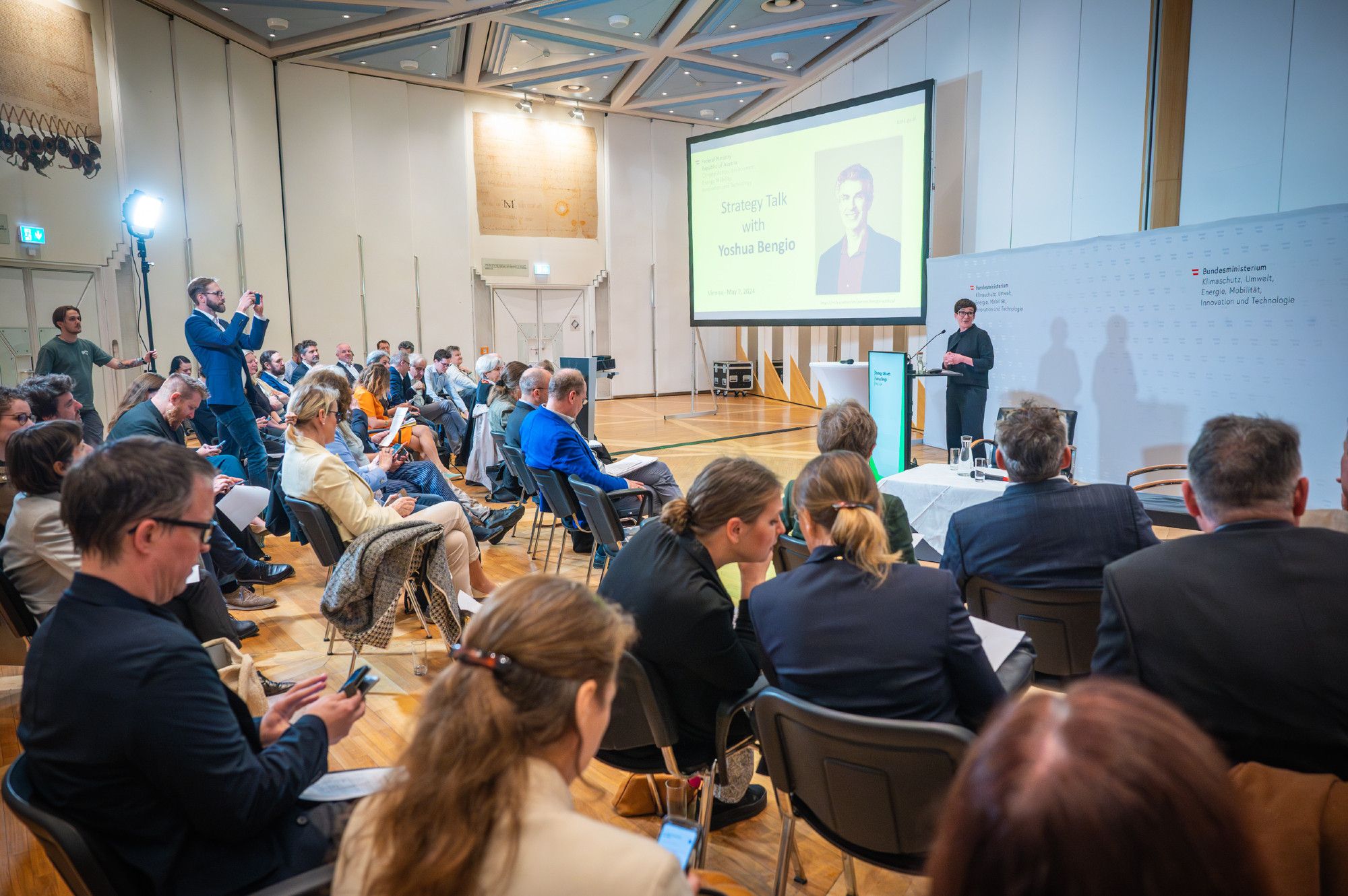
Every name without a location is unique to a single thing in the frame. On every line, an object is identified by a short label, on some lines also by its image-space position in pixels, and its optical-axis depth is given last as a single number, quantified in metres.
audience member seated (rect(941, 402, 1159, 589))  2.37
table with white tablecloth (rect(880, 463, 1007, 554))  3.76
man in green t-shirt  6.41
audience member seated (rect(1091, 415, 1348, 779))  1.43
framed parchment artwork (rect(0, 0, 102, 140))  7.42
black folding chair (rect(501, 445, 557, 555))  5.18
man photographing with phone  5.61
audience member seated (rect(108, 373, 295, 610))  4.06
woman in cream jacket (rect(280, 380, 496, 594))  3.57
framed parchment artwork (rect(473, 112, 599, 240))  13.40
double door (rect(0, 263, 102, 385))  7.79
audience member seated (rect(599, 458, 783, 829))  1.96
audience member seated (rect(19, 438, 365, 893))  1.29
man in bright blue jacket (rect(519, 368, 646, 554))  4.44
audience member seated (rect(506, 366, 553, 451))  5.01
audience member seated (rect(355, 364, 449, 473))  6.39
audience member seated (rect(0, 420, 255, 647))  2.64
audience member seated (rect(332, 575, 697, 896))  0.85
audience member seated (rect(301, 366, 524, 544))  4.31
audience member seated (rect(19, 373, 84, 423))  3.96
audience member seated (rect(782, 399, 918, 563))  3.10
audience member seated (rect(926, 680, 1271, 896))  0.51
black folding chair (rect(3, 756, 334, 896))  1.24
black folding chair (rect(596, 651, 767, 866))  1.95
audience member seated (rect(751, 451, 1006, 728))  1.64
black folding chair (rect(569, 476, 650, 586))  3.89
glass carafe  4.05
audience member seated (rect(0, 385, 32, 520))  3.49
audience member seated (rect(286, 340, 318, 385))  9.55
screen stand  12.30
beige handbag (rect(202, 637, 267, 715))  2.14
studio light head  7.33
